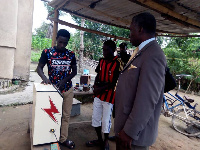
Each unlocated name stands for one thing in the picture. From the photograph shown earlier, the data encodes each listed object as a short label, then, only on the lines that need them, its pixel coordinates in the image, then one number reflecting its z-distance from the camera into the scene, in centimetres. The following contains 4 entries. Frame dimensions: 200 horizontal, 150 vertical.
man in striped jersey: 263
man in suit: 121
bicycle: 420
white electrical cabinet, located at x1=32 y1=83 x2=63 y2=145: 191
